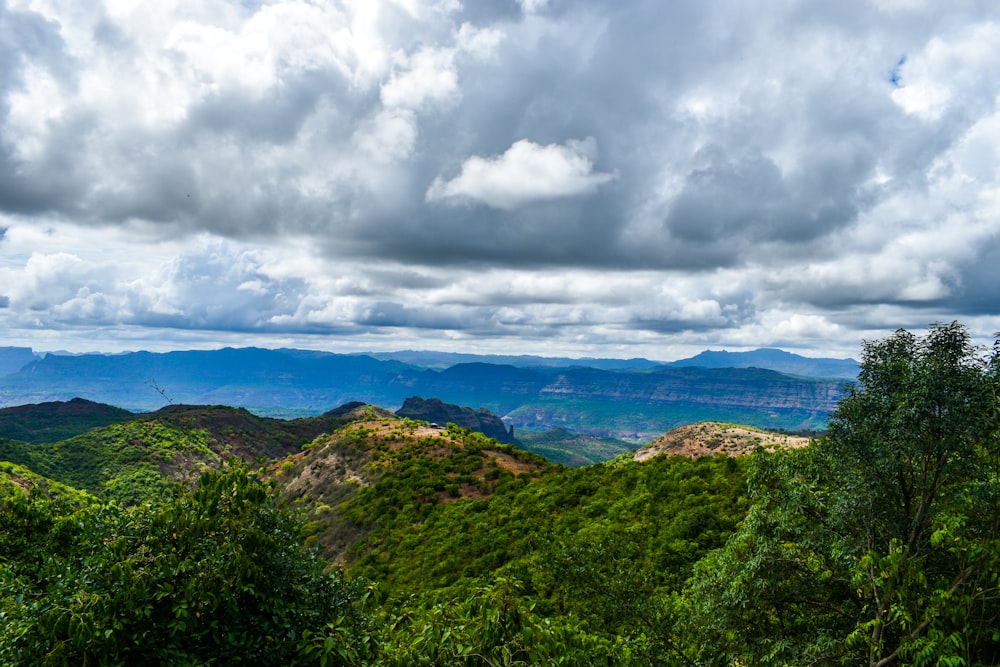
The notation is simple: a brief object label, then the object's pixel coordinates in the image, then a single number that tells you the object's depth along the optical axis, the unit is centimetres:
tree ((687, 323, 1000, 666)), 1066
